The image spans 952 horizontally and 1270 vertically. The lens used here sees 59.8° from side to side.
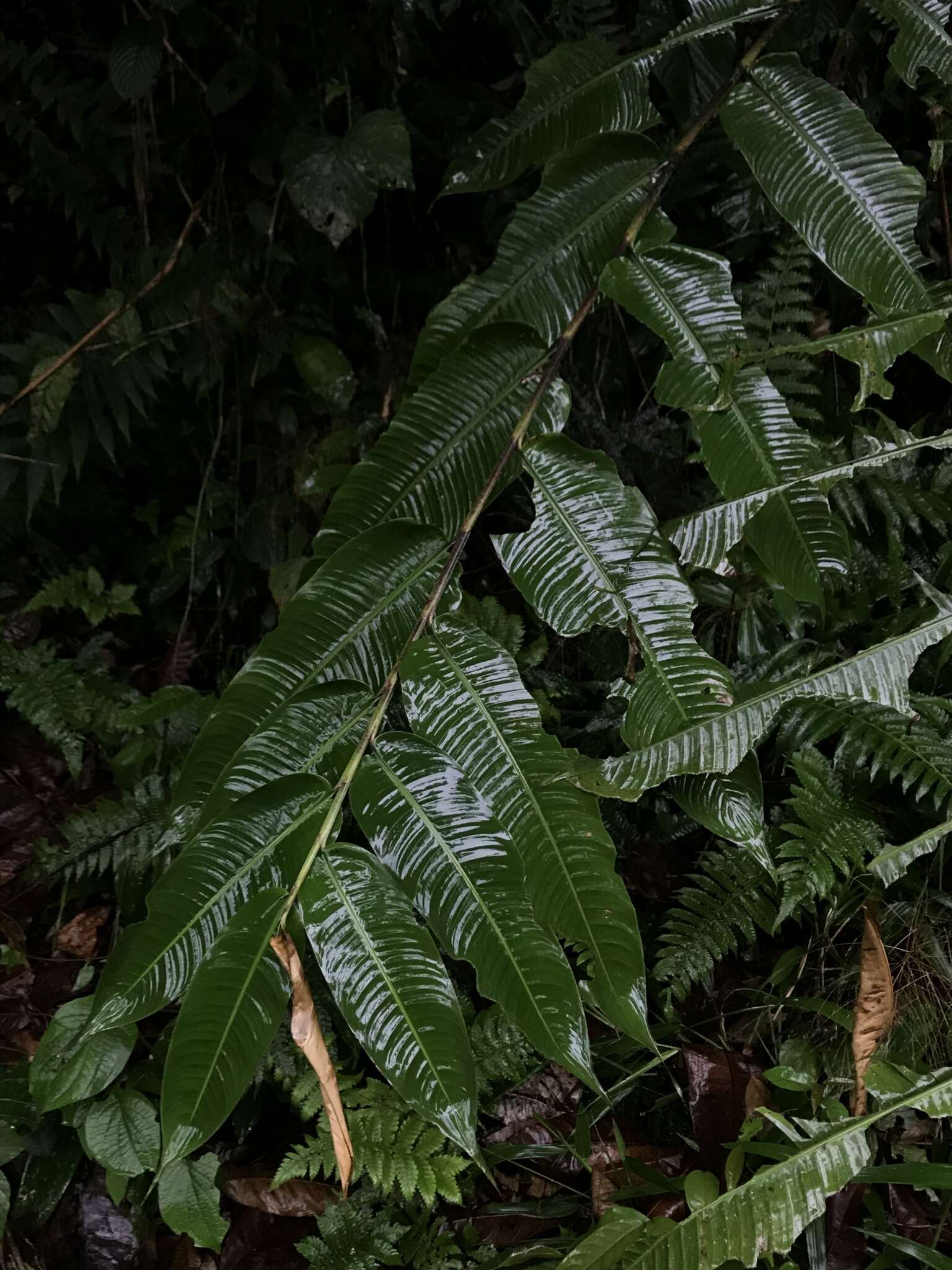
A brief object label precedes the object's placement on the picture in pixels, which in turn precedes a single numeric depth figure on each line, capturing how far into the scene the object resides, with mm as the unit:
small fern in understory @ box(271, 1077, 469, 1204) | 1374
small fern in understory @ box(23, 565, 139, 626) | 2287
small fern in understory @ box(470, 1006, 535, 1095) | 1444
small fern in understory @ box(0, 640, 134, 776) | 2088
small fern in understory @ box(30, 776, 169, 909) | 1768
